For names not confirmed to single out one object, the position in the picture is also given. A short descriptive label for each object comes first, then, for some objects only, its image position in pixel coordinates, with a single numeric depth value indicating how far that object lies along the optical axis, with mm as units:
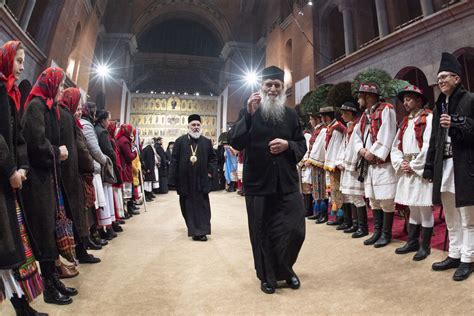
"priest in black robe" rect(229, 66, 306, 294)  2898
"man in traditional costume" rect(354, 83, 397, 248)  4230
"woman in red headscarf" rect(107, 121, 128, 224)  5142
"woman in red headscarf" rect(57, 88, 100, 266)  2934
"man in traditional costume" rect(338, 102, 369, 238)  4832
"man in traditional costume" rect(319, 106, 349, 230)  5625
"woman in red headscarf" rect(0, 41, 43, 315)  1870
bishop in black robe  5336
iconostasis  22562
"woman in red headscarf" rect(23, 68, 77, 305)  2430
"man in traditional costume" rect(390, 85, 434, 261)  3660
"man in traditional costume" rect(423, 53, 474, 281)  2885
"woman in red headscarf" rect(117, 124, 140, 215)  6262
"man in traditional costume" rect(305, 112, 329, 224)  6312
